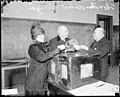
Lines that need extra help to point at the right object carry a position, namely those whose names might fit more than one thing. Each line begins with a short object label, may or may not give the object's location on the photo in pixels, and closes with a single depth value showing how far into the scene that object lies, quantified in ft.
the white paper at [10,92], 4.32
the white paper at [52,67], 4.80
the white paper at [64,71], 4.12
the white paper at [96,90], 3.83
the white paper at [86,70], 4.14
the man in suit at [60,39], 7.32
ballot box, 3.95
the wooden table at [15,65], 9.18
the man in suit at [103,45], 6.65
